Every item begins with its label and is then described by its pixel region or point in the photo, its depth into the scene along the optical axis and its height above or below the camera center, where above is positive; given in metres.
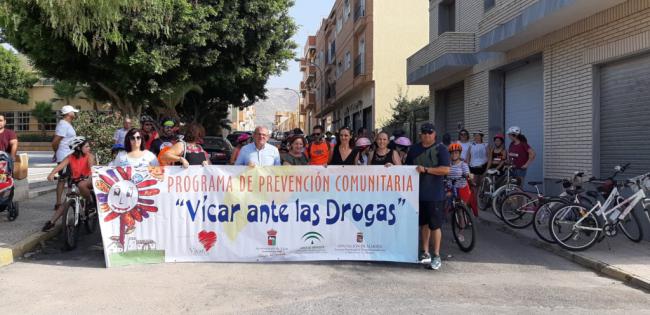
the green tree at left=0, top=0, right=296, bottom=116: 16.33 +3.43
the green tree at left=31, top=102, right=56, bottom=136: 50.53 +3.87
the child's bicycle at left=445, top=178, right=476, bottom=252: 7.55 -0.96
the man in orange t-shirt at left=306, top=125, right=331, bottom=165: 9.09 +0.05
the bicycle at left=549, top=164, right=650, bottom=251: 7.67 -0.88
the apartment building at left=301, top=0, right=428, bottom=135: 28.44 +5.82
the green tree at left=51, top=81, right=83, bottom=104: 48.05 +5.56
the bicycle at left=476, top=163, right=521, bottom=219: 10.29 -0.64
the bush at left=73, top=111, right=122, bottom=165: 15.08 +0.61
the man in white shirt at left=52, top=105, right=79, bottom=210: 9.19 +0.32
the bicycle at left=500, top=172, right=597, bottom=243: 8.23 -0.82
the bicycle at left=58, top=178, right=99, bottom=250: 7.32 -0.83
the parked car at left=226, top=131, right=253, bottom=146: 31.16 +1.01
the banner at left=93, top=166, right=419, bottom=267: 6.83 -0.74
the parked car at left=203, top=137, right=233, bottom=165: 16.27 +0.17
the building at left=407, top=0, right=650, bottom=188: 9.62 +1.82
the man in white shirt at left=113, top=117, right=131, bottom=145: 10.84 +0.43
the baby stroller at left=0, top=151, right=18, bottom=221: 8.28 -0.46
